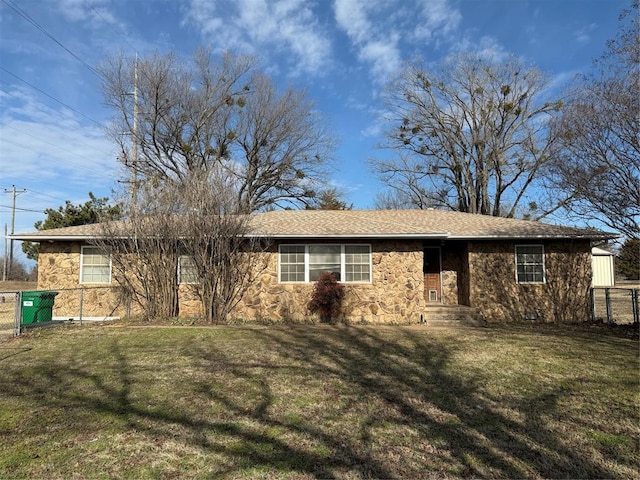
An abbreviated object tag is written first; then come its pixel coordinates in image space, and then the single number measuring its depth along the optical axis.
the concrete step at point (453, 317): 12.25
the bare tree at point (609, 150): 9.48
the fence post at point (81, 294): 11.85
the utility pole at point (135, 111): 23.19
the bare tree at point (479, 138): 27.09
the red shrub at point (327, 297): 12.05
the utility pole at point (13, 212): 37.28
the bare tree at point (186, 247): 11.59
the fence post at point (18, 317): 9.77
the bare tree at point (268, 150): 27.22
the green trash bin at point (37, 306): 10.33
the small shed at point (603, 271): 30.92
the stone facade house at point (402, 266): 12.38
